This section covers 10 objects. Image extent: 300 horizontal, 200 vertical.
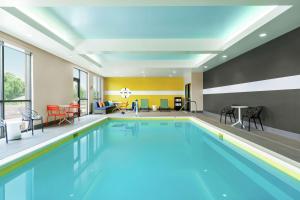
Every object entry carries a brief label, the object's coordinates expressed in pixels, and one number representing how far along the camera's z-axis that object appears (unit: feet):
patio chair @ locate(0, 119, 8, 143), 14.67
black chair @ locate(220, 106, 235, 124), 23.88
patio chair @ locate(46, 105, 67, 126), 22.77
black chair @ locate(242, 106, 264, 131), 18.86
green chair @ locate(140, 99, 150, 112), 47.14
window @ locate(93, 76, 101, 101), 43.93
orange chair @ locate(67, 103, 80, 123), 25.88
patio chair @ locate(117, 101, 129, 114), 51.01
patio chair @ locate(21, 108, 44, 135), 17.43
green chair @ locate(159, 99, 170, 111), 46.98
